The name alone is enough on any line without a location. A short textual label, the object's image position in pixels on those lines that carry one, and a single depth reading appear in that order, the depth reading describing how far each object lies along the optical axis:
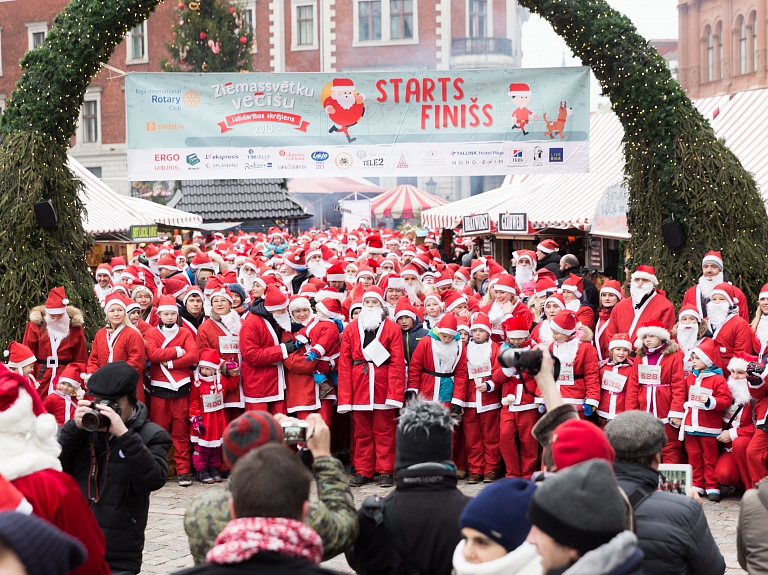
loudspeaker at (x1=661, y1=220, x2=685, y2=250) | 10.93
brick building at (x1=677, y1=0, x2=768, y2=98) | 46.72
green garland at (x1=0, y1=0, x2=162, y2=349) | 10.38
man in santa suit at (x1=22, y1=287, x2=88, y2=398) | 9.87
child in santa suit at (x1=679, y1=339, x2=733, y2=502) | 8.73
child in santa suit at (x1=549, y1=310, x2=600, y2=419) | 9.29
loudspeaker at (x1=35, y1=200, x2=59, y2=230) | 10.37
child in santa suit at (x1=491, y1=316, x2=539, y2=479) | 9.43
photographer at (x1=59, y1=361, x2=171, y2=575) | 4.63
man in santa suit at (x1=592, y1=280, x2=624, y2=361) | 10.88
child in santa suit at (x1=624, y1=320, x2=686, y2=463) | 8.91
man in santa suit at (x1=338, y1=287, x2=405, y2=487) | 9.71
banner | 12.42
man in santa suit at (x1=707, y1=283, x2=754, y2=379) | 9.44
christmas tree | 40.09
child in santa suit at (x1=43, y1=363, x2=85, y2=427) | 8.55
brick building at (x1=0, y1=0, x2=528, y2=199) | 53.44
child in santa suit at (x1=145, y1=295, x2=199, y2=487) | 9.83
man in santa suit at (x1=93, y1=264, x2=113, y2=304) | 14.33
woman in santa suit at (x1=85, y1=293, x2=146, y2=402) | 9.57
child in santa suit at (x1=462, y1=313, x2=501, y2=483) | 9.67
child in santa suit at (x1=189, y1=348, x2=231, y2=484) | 9.84
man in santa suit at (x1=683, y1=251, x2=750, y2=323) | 10.48
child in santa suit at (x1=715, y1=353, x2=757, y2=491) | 8.60
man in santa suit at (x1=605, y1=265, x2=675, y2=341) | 10.08
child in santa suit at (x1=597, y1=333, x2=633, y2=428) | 9.11
